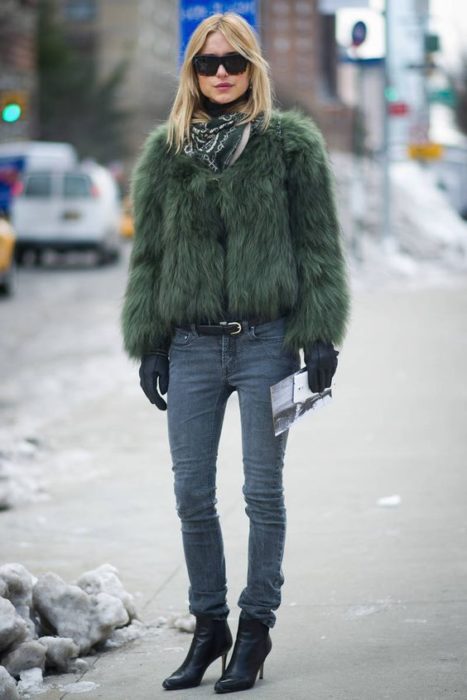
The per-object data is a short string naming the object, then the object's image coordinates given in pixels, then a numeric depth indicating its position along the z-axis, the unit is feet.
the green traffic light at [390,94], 90.38
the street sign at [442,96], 116.84
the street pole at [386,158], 85.72
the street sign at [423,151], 101.91
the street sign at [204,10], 35.55
